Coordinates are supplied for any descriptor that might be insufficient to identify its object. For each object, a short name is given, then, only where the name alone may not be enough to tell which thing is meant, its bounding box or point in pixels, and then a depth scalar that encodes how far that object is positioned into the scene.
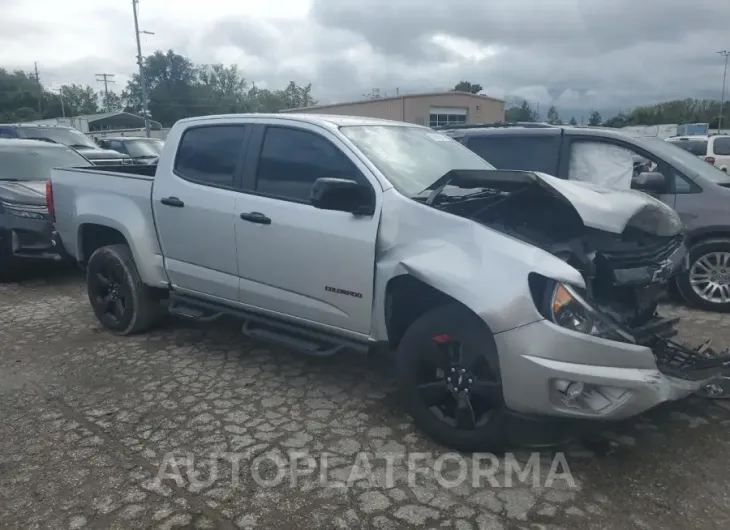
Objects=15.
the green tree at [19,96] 68.06
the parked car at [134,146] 16.94
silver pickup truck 3.02
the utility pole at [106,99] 73.57
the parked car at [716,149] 15.36
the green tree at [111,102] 88.38
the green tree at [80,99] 84.62
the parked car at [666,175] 5.89
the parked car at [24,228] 7.19
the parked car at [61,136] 13.32
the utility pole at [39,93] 72.19
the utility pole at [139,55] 36.16
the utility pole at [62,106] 73.71
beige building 30.17
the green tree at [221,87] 79.56
